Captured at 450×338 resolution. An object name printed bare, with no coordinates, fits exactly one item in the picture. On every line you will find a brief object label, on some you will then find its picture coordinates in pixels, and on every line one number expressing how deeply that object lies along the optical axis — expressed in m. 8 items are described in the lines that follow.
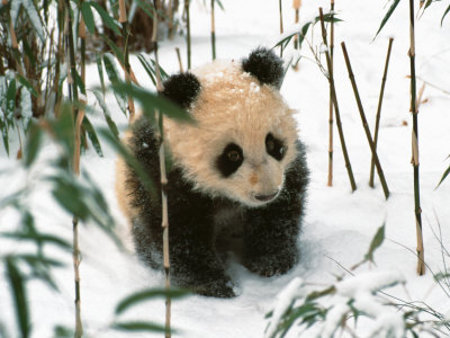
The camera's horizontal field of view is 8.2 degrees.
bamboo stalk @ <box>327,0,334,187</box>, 4.47
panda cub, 4.25
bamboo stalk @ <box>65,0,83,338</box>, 4.03
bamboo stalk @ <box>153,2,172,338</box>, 4.03
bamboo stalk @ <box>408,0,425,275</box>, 4.19
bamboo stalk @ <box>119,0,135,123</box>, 4.20
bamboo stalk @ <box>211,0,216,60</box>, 4.51
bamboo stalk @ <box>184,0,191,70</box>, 4.49
